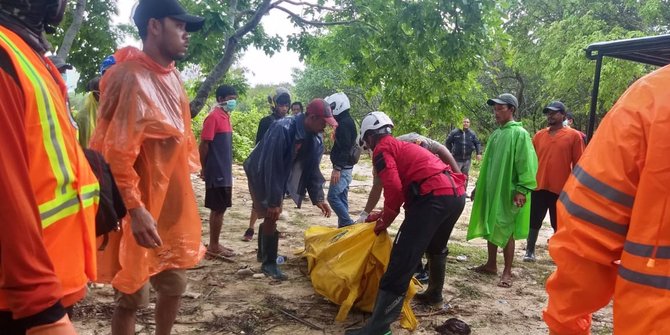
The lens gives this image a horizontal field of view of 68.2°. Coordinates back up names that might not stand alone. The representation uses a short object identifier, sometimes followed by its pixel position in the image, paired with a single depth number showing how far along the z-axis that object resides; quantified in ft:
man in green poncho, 15.81
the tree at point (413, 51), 18.54
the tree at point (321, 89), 72.08
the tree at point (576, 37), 44.86
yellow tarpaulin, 12.39
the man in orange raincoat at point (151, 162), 7.21
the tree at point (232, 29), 16.93
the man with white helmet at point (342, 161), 20.76
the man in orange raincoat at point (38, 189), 3.22
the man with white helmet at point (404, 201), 11.21
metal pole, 9.62
